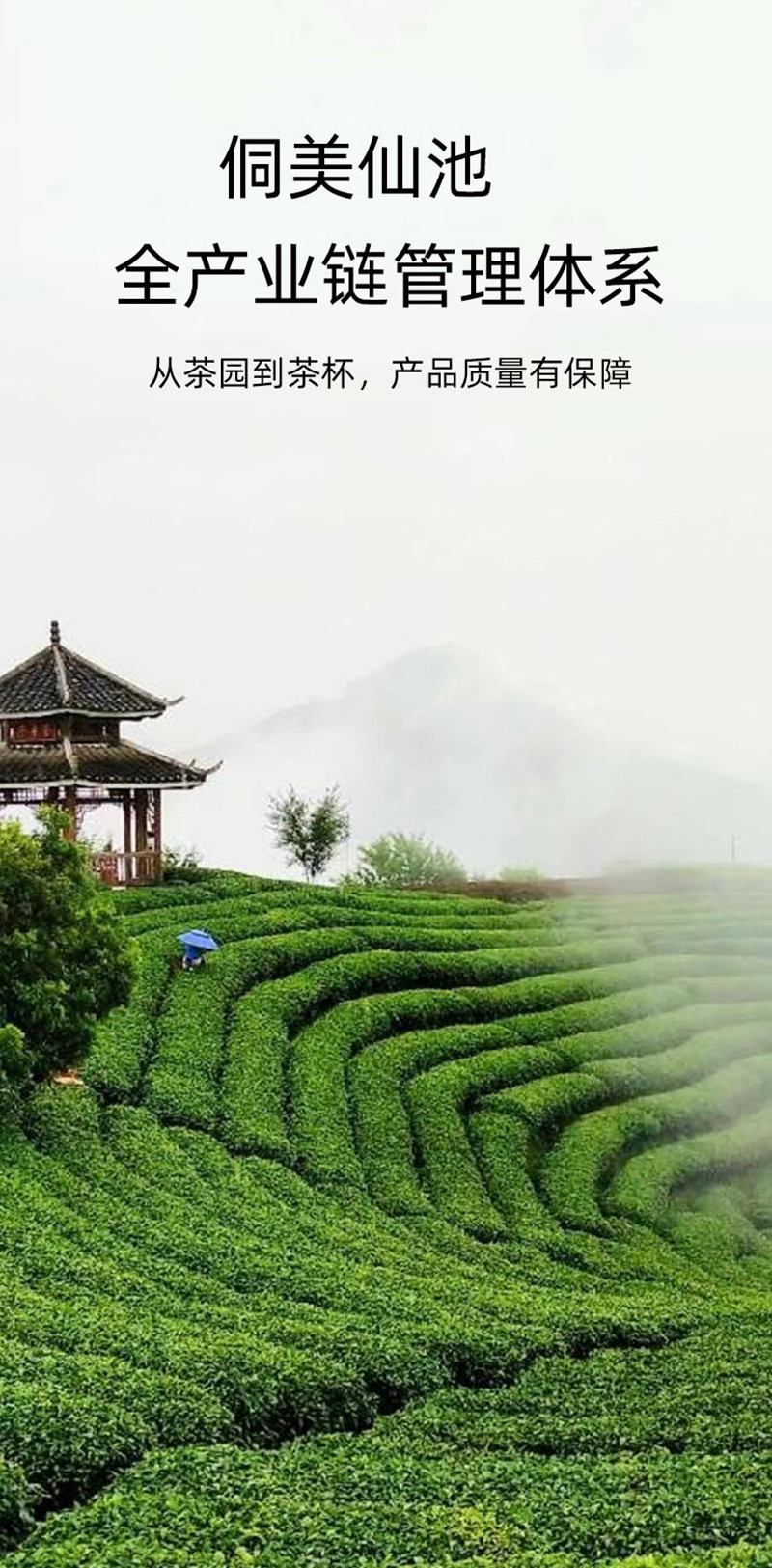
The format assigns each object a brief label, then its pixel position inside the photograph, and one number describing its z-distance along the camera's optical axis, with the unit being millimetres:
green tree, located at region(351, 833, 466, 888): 49050
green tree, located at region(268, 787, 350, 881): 46844
